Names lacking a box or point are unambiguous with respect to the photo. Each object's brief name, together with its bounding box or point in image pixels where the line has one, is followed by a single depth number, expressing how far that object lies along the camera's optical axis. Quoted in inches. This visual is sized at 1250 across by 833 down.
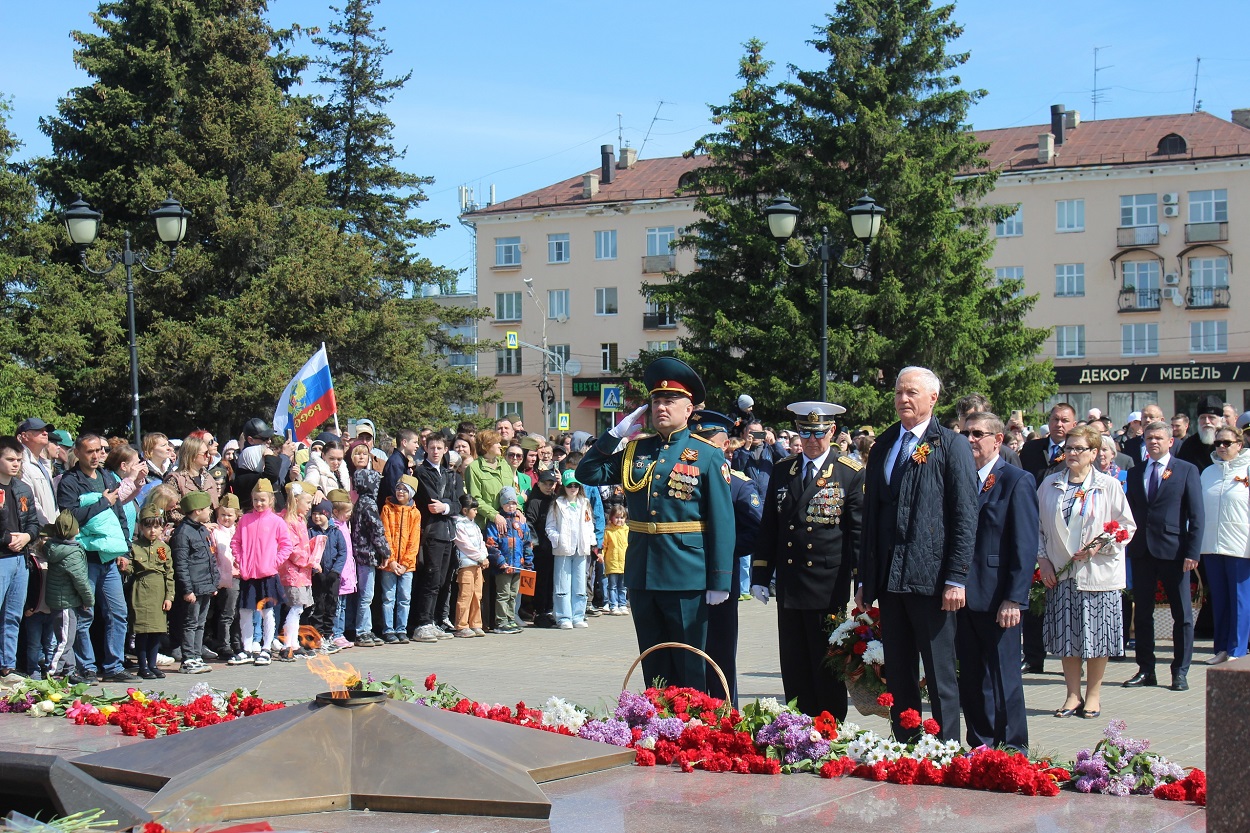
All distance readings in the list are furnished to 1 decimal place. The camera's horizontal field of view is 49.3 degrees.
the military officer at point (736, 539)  327.3
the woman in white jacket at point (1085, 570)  361.4
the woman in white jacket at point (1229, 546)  428.1
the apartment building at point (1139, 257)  2169.0
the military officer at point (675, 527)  303.7
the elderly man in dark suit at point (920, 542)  266.5
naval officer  314.0
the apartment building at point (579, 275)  2532.0
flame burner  198.5
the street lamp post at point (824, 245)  743.7
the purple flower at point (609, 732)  257.6
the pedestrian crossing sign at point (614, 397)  1589.6
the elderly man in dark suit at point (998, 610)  284.5
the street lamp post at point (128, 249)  728.3
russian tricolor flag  647.1
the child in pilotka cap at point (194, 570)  445.1
